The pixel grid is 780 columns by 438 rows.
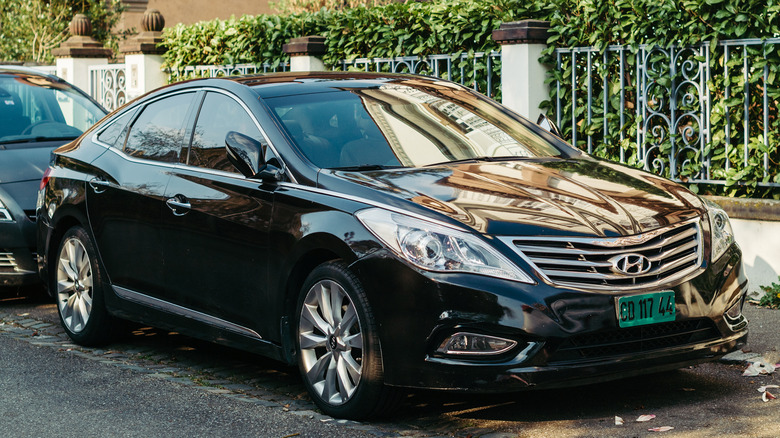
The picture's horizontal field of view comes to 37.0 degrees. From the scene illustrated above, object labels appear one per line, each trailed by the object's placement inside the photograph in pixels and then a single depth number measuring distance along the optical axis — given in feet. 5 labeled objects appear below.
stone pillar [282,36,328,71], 39.24
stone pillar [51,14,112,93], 55.11
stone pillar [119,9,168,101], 49.88
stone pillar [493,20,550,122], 31.48
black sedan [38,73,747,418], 16.01
